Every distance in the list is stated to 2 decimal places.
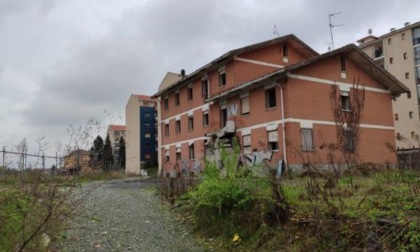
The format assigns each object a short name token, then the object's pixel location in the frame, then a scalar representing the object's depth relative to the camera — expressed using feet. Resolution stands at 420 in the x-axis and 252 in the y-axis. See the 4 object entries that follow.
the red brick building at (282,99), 76.54
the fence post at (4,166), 30.62
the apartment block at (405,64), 168.14
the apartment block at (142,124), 210.38
